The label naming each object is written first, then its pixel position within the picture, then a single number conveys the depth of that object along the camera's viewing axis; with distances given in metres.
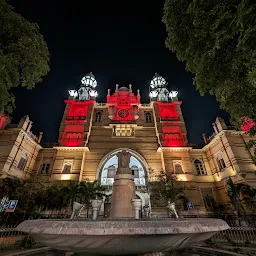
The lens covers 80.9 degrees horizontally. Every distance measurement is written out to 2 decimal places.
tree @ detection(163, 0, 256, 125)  5.41
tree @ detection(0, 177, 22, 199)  14.49
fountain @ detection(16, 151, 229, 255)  2.15
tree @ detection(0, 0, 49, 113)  7.75
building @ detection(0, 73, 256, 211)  19.48
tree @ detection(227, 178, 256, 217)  14.81
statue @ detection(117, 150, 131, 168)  7.76
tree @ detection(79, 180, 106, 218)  16.69
